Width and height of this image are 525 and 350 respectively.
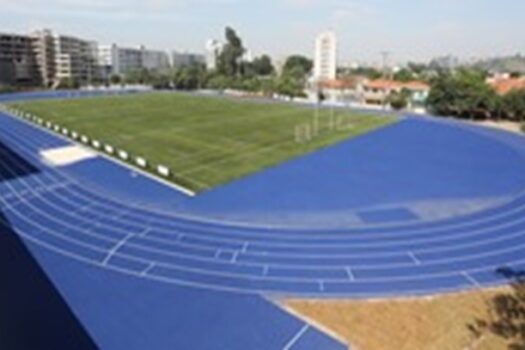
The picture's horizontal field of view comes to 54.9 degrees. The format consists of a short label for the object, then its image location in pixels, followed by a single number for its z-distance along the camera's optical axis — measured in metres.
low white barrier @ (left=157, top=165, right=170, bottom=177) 26.22
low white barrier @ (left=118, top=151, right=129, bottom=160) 29.94
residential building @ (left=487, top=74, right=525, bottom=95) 61.10
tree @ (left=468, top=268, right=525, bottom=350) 11.98
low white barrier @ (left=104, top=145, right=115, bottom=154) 31.34
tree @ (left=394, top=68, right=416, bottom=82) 88.84
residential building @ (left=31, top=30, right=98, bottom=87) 102.50
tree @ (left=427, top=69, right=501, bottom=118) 50.78
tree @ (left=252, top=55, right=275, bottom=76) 121.44
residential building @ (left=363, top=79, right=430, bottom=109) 62.81
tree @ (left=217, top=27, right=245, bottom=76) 97.38
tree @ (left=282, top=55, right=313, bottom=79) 126.31
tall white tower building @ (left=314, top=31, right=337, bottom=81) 135.88
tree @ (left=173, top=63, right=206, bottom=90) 87.60
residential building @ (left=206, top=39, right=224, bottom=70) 144.91
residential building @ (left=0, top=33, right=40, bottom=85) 96.00
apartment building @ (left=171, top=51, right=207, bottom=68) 177.62
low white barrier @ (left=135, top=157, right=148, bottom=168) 28.05
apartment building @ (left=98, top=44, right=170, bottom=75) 132.62
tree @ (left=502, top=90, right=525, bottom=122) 48.34
